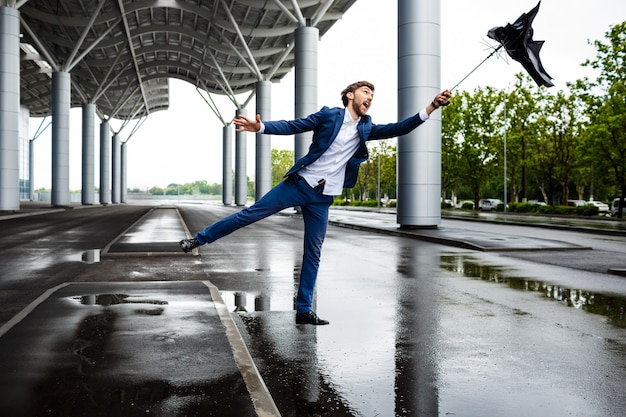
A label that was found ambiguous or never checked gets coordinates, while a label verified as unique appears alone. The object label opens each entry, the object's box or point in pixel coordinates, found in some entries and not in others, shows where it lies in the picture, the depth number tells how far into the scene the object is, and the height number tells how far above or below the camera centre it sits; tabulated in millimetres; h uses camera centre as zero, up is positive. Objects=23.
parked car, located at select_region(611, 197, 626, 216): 45338 -703
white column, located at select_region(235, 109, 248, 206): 67938 +2952
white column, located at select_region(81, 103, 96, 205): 60000 +3666
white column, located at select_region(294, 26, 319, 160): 36281 +7006
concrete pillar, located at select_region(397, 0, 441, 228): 21750 +3299
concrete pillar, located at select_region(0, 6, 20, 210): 31266 +4742
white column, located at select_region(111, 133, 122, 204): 88250 +3684
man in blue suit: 5785 +341
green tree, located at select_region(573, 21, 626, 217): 39500 +6080
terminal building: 21953 +10750
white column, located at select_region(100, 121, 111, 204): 75375 +3886
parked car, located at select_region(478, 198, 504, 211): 62594 -894
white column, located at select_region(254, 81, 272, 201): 46594 +2199
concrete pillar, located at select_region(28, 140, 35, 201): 89188 +3953
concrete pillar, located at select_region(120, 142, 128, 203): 95969 +3637
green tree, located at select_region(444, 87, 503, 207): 60844 +6557
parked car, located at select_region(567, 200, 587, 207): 62631 -490
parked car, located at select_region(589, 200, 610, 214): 52519 -995
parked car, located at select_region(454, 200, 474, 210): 66550 -933
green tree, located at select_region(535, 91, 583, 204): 52875 +5875
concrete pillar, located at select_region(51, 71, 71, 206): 45344 +5024
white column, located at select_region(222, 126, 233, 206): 76125 +3979
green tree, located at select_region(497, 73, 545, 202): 56094 +7315
